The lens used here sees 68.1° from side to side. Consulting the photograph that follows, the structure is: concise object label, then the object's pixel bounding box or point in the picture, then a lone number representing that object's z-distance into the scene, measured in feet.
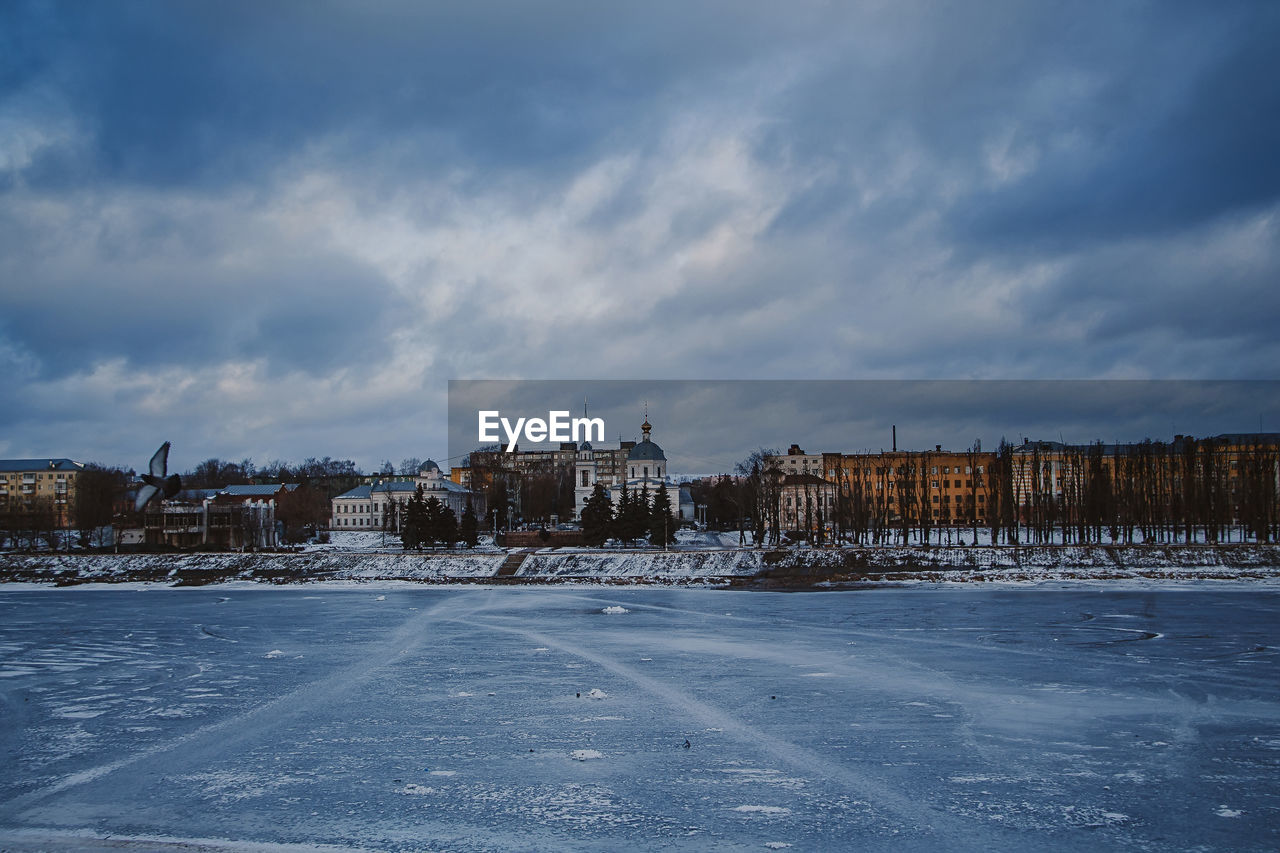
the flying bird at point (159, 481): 71.26
